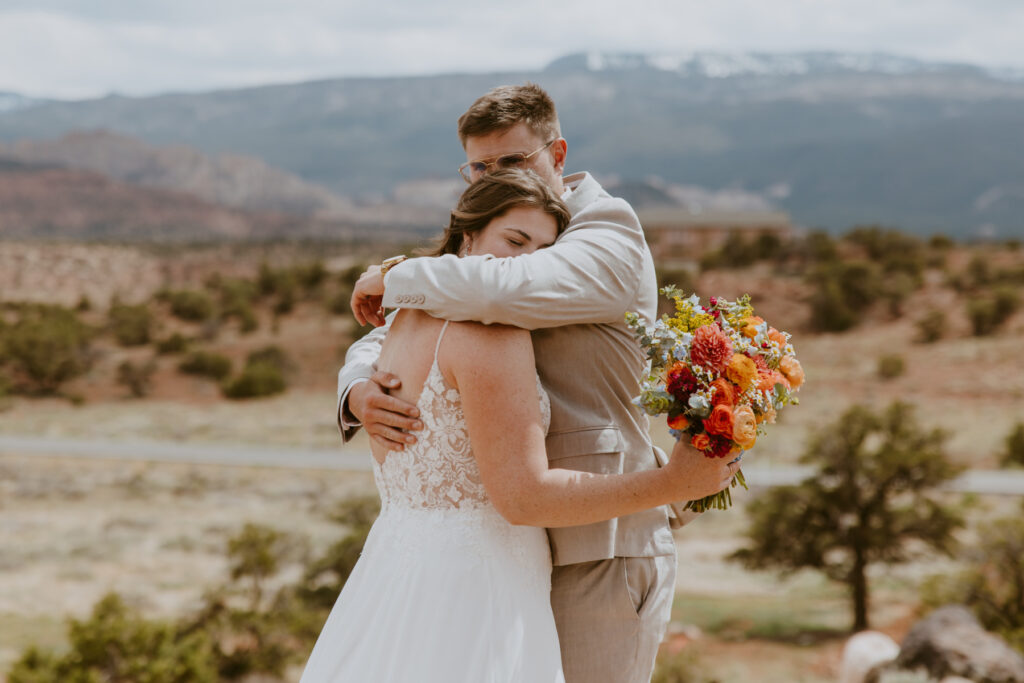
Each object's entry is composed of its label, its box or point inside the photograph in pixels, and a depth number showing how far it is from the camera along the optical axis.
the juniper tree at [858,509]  13.23
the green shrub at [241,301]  40.56
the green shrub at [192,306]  42.12
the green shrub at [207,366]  33.97
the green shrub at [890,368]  30.27
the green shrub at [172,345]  36.19
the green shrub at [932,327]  33.47
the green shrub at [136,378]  32.42
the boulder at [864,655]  9.27
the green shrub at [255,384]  31.97
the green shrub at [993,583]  11.23
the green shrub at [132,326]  37.81
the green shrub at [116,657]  7.60
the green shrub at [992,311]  33.34
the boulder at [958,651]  7.91
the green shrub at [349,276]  41.99
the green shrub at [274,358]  34.22
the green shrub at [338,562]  11.80
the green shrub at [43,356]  31.89
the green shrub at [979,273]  37.97
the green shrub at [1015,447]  19.33
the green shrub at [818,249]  44.88
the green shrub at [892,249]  40.34
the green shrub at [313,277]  44.19
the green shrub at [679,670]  8.55
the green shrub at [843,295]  36.44
